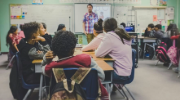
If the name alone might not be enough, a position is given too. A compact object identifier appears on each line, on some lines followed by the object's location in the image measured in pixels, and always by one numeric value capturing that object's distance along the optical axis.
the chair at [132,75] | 2.55
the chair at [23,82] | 2.35
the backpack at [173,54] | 4.64
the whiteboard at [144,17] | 7.98
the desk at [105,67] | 2.00
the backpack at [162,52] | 5.27
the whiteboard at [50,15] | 7.58
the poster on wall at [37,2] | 7.57
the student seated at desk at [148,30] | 7.22
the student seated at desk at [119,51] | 2.48
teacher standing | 5.39
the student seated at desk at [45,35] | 3.51
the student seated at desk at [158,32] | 6.51
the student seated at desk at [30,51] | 2.41
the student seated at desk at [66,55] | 1.41
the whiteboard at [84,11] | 7.59
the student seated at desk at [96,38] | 3.06
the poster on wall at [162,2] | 8.09
